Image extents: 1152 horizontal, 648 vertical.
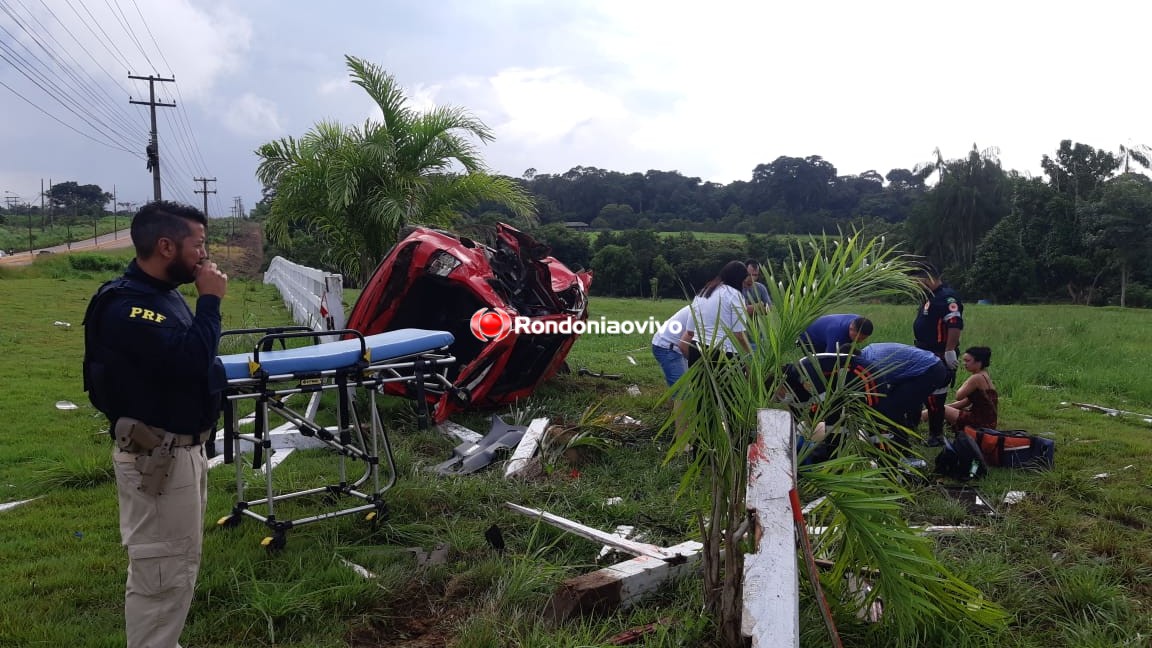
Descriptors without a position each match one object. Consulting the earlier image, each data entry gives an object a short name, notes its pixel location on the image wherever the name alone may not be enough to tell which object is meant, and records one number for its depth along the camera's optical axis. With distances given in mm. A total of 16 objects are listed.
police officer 2625
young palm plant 2592
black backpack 5359
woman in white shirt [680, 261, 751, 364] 5461
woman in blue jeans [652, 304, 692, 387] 6273
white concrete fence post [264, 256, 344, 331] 7305
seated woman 6148
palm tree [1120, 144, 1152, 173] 43219
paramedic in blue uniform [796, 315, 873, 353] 6003
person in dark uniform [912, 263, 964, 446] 6549
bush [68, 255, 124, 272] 27094
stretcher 3572
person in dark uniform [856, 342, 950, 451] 5512
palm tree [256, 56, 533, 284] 8633
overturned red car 6477
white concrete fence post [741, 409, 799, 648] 2346
